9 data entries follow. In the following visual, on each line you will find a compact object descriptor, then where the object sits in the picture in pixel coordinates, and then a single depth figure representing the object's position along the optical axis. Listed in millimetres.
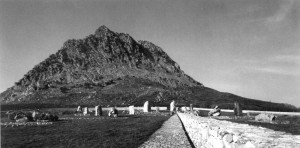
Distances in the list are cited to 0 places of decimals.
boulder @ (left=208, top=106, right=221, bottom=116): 41944
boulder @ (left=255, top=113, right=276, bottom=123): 31844
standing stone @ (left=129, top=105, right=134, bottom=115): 55872
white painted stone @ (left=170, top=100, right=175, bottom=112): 60816
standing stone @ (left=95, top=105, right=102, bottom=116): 49638
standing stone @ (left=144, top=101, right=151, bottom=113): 60819
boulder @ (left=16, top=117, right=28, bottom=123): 34281
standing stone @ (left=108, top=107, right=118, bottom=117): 46062
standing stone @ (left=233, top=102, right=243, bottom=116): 44181
